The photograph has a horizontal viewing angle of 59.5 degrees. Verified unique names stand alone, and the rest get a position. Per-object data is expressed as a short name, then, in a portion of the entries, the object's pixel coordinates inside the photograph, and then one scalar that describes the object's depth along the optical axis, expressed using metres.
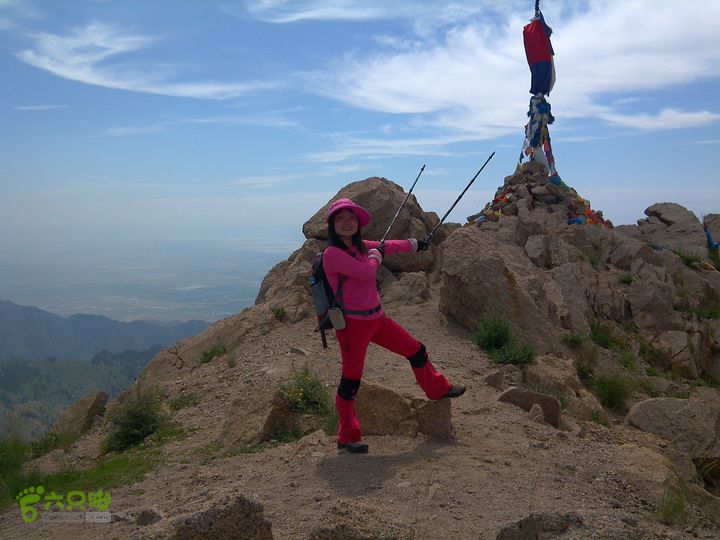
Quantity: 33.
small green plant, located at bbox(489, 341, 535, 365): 8.86
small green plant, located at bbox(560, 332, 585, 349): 10.54
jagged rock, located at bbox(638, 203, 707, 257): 19.02
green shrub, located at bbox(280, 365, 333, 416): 6.97
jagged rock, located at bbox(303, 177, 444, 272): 12.42
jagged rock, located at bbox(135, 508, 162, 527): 4.51
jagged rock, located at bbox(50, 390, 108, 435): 8.96
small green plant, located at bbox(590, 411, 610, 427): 7.85
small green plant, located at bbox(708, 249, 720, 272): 17.97
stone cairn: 17.34
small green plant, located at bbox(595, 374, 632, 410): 9.29
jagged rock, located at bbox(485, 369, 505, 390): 7.89
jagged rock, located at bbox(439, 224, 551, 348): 9.80
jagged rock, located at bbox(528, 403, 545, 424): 6.77
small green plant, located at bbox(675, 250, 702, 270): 16.86
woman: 5.55
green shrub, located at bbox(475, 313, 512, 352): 9.27
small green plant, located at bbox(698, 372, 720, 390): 11.76
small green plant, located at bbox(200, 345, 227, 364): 10.64
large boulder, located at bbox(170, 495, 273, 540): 3.57
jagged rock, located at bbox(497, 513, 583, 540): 3.82
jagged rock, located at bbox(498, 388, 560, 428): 7.05
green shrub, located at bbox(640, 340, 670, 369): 11.79
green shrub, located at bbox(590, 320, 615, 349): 11.51
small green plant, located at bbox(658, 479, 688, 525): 4.60
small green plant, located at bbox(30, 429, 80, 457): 8.25
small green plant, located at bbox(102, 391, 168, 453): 7.78
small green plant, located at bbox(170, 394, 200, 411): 8.81
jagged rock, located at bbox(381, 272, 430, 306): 11.43
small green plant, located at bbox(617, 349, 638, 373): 10.88
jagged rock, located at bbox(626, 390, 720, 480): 7.17
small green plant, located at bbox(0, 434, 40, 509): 6.07
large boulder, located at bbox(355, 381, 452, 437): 5.98
